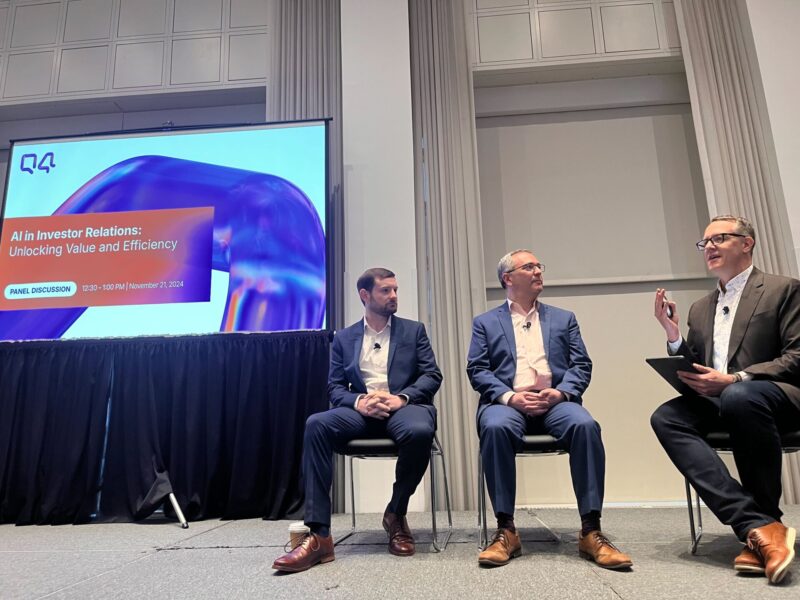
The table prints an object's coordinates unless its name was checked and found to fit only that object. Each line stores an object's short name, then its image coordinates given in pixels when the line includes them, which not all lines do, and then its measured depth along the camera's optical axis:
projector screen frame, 3.34
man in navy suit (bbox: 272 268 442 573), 2.01
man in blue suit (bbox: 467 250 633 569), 1.87
